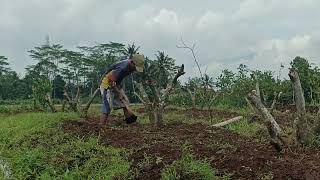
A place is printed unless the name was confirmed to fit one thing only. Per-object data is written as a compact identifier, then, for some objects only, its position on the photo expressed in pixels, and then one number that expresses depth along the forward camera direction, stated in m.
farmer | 9.77
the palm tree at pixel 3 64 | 50.28
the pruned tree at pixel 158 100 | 9.45
